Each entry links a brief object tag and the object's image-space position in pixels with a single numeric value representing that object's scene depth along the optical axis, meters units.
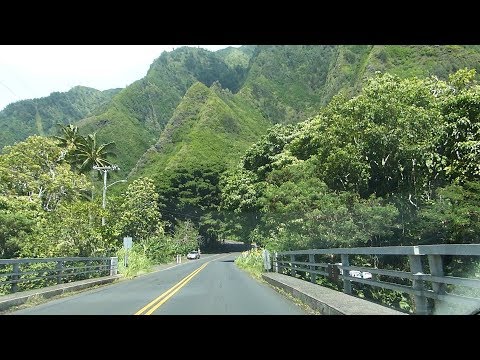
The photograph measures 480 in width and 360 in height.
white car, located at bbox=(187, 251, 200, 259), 75.96
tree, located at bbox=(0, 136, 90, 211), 47.03
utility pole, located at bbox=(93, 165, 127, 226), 41.61
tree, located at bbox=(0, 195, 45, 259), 33.00
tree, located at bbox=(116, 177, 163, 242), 59.81
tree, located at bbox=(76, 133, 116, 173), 67.05
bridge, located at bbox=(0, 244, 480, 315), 7.83
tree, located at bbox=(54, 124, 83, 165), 66.15
